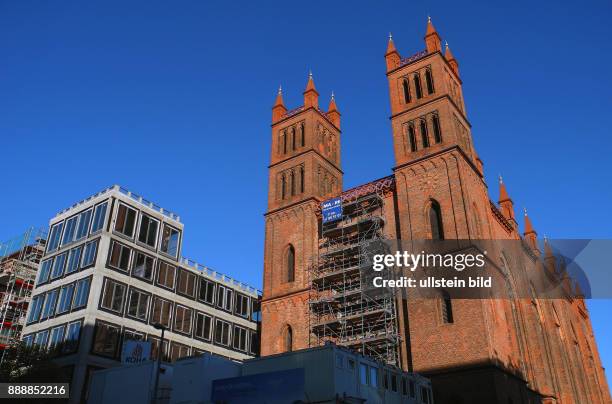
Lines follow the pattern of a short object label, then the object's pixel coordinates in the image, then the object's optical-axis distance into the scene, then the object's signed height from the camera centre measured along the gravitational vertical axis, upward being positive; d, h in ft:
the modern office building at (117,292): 151.12 +54.70
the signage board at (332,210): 147.54 +66.20
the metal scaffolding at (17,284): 179.11 +62.68
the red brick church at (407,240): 117.70 +55.54
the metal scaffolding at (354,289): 131.44 +46.11
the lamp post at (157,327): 90.95 +24.70
